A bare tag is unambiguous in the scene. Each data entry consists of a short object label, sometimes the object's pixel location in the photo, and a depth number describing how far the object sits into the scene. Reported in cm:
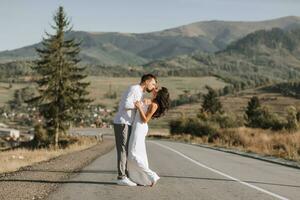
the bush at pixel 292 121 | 4709
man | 1282
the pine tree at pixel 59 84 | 6234
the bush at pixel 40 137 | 6775
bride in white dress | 1271
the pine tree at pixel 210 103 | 11944
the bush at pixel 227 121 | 7972
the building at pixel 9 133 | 13975
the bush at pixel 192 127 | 7325
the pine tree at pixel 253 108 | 9764
